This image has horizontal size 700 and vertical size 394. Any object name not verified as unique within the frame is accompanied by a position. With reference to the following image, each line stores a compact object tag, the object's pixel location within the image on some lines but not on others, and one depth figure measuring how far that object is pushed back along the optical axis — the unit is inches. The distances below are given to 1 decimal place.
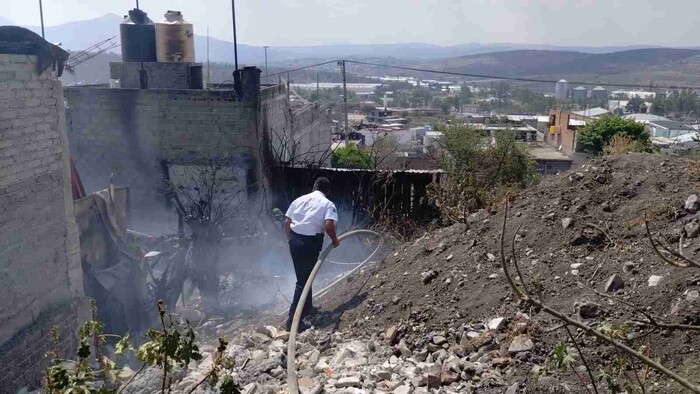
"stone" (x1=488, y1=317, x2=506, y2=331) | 185.2
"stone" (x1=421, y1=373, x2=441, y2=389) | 167.6
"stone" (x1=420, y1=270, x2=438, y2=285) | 233.8
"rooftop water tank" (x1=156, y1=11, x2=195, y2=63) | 552.4
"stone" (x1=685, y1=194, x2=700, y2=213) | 213.3
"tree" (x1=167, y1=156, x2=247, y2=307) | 399.2
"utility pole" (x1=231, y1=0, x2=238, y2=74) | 512.1
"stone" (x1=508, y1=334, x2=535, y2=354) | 171.5
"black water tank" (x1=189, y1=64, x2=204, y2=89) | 550.6
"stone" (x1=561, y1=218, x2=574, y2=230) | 229.3
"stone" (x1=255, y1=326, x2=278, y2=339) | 230.7
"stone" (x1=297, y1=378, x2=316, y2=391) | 176.7
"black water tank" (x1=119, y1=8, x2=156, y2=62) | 549.6
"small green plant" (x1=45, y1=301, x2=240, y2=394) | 88.6
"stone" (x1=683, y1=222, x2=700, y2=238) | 197.9
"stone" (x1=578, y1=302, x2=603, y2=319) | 175.3
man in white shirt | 249.6
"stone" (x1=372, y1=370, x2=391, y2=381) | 178.2
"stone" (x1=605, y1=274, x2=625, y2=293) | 185.3
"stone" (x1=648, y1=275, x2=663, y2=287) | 179.2
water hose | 157.6
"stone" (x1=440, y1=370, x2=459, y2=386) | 168.9
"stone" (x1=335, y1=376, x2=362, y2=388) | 173.6
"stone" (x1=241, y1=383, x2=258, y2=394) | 175.6
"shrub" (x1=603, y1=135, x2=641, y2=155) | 337.7
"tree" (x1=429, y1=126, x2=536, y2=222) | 320.5
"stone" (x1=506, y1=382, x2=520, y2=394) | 157.2
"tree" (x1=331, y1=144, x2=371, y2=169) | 710.1
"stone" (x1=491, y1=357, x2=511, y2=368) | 169.2
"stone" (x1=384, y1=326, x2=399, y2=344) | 201.5
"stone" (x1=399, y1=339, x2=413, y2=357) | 191.5
